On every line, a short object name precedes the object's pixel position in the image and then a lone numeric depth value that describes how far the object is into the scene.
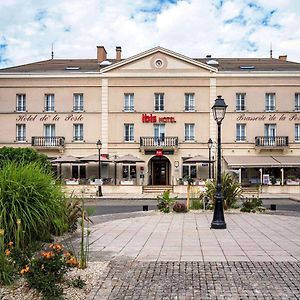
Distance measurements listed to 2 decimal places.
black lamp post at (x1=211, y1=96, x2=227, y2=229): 9.34
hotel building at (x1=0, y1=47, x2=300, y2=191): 28.06
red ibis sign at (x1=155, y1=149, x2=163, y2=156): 27.95
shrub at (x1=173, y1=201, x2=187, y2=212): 12.98
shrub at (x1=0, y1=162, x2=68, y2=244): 6.00
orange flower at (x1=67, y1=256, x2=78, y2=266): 4.59
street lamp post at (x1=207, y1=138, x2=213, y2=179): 25.48
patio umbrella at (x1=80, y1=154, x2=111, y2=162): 26.33
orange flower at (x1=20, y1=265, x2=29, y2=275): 4.31
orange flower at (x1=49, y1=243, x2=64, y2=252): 4.62
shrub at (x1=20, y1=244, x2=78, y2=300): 4.13
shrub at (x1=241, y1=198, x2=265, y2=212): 13.10
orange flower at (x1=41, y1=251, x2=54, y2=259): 4.37
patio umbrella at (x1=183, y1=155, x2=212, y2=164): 26.58
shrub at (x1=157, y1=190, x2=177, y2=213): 13.10
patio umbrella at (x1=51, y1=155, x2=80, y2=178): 26.37
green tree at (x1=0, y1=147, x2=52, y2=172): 22.29
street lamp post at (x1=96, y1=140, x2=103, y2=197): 22.57
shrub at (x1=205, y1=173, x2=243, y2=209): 13.42
